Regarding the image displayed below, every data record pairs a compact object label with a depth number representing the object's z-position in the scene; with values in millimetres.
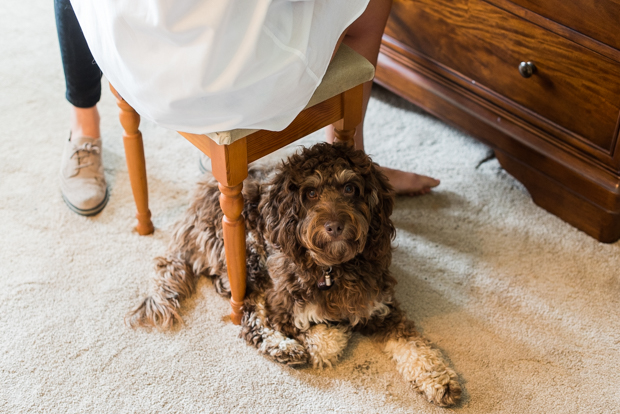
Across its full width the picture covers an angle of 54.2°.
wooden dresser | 1905
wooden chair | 1515
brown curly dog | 1527
